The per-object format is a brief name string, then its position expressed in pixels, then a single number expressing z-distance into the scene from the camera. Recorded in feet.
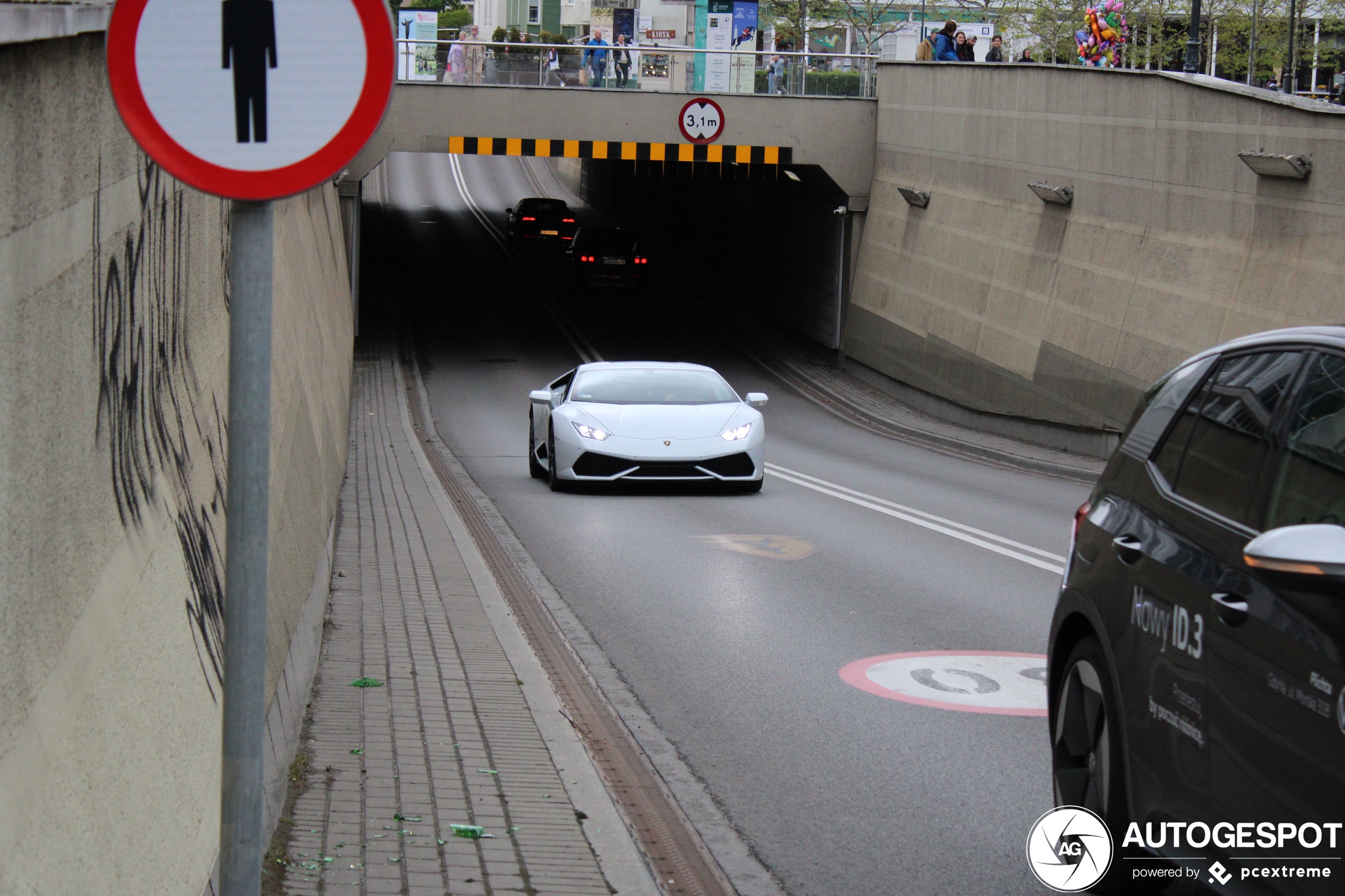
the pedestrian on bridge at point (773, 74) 106.73
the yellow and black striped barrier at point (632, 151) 106.01
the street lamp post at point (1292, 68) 126.98
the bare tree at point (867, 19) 186.80
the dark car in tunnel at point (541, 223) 176.55
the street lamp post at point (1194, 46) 105.19
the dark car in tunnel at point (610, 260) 142.00
